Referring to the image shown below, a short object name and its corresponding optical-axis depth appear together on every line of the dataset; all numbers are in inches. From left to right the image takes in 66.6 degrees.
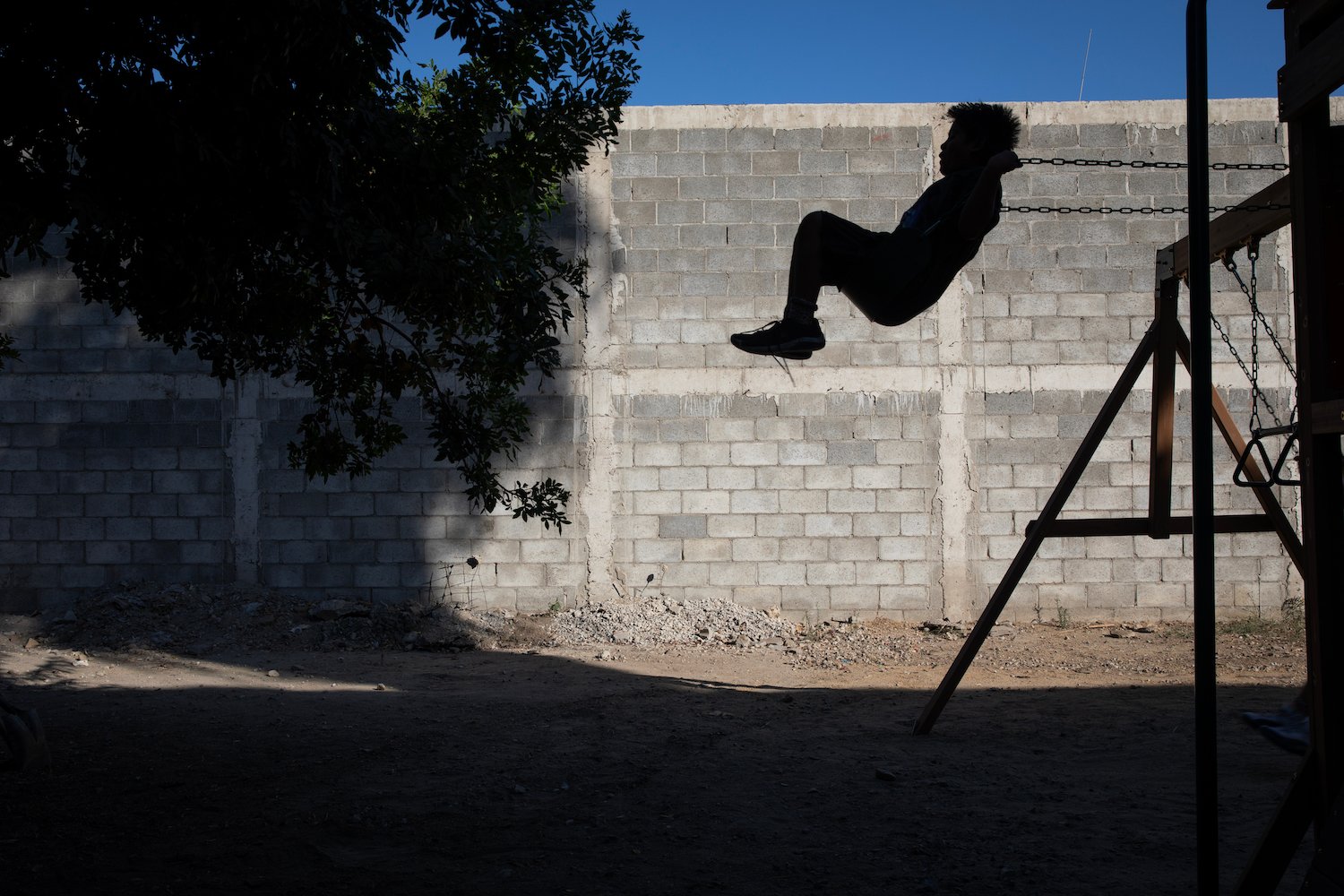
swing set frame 99.7
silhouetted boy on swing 137.4
